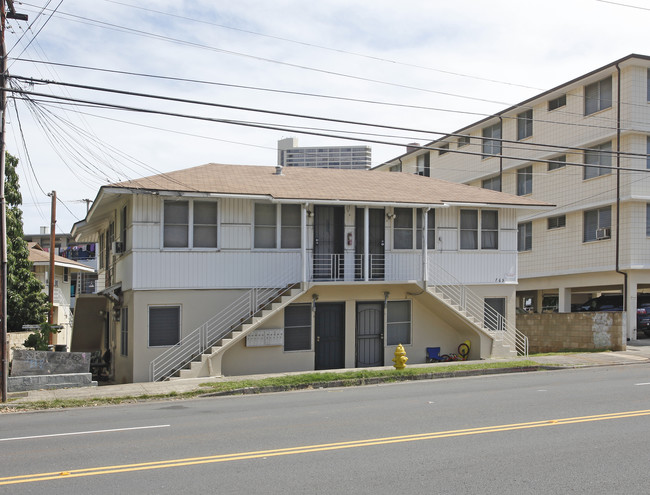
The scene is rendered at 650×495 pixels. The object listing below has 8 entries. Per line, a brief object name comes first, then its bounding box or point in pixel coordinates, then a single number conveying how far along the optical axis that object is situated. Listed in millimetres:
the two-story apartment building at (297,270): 20094
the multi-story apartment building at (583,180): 29125
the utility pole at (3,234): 15609
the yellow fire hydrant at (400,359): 19344
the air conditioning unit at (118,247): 21891
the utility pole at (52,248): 32962
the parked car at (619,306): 29328
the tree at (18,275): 27578
